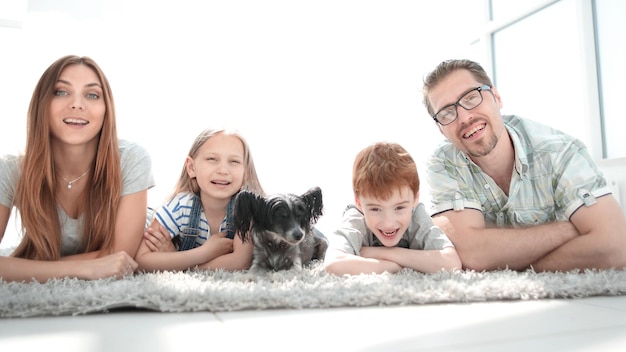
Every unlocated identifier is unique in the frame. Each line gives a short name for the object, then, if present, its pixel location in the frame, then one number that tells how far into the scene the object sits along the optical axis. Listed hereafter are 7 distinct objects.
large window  3.65
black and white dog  2.08
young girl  2.25
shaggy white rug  1.34
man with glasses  2.01
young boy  1.93
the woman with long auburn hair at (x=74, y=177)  2.11
